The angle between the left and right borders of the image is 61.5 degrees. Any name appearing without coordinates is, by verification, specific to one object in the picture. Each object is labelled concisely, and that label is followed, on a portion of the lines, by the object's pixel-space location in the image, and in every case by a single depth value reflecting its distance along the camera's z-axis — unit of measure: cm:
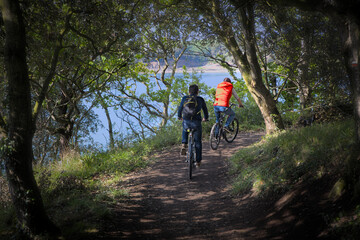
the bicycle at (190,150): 769
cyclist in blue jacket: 771
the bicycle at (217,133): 1063
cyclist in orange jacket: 1021
